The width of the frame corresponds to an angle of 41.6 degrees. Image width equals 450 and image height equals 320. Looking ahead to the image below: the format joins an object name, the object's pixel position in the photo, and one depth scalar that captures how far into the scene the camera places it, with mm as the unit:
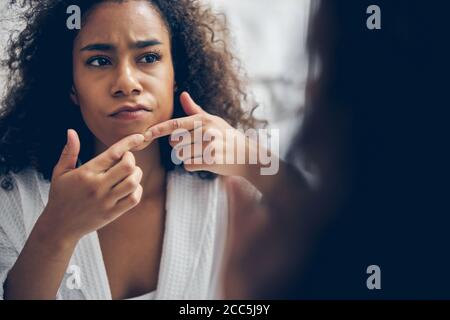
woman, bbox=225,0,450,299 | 888
